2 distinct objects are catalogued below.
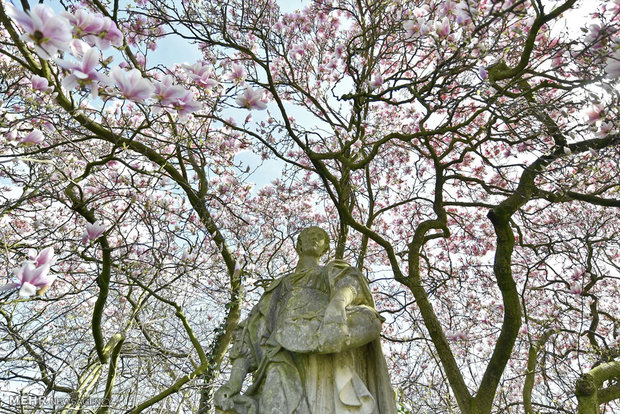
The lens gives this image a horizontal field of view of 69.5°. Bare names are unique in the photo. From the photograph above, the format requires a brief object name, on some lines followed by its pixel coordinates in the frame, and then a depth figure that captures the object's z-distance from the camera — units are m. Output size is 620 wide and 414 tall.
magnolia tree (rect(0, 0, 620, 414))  2.93
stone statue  2.34
